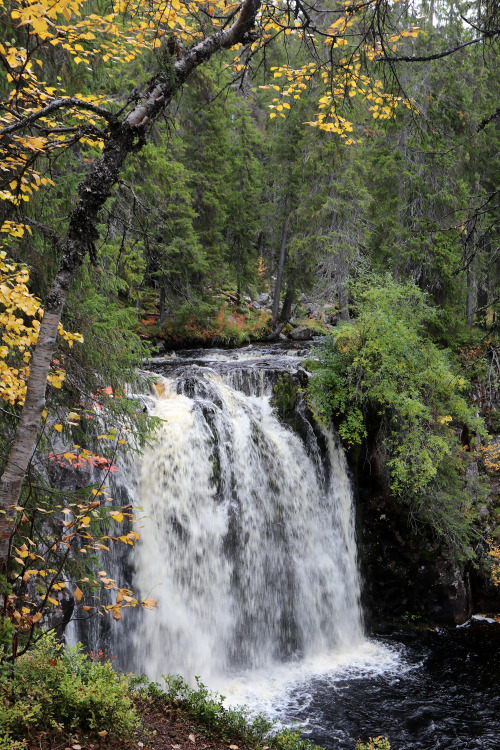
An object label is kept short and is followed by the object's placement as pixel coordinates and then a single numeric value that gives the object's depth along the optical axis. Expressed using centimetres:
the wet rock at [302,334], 2140
